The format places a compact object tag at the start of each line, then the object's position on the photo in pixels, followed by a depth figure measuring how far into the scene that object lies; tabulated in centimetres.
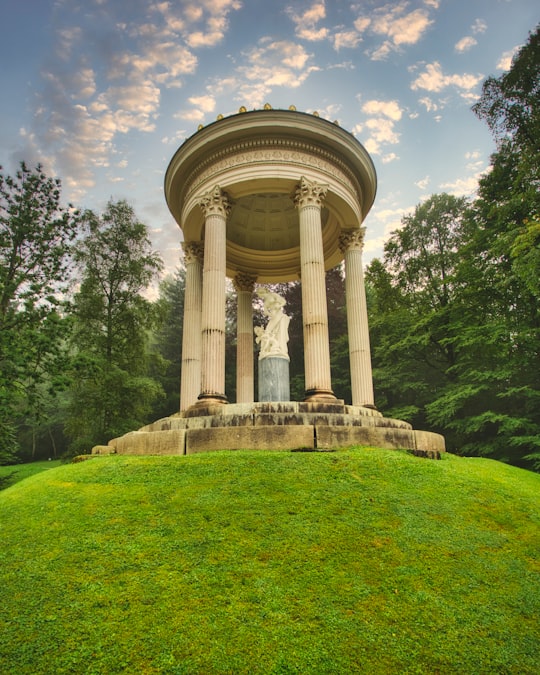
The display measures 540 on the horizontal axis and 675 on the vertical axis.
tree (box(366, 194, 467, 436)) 2536
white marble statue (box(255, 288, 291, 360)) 1455
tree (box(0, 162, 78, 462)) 1277
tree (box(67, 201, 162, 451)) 2478
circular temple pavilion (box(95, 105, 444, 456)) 1037
